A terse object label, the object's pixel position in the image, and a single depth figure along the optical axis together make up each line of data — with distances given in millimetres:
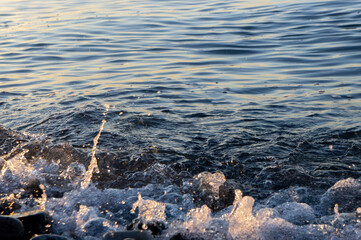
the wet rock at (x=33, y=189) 4734
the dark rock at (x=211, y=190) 4590
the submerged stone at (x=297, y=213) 4074
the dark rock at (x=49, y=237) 3516
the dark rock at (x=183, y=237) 3818
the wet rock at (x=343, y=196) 4344
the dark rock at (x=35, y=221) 3809
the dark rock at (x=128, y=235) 3650
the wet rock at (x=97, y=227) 3920
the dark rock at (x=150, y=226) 3888
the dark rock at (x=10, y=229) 3598
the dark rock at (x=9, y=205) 4259
